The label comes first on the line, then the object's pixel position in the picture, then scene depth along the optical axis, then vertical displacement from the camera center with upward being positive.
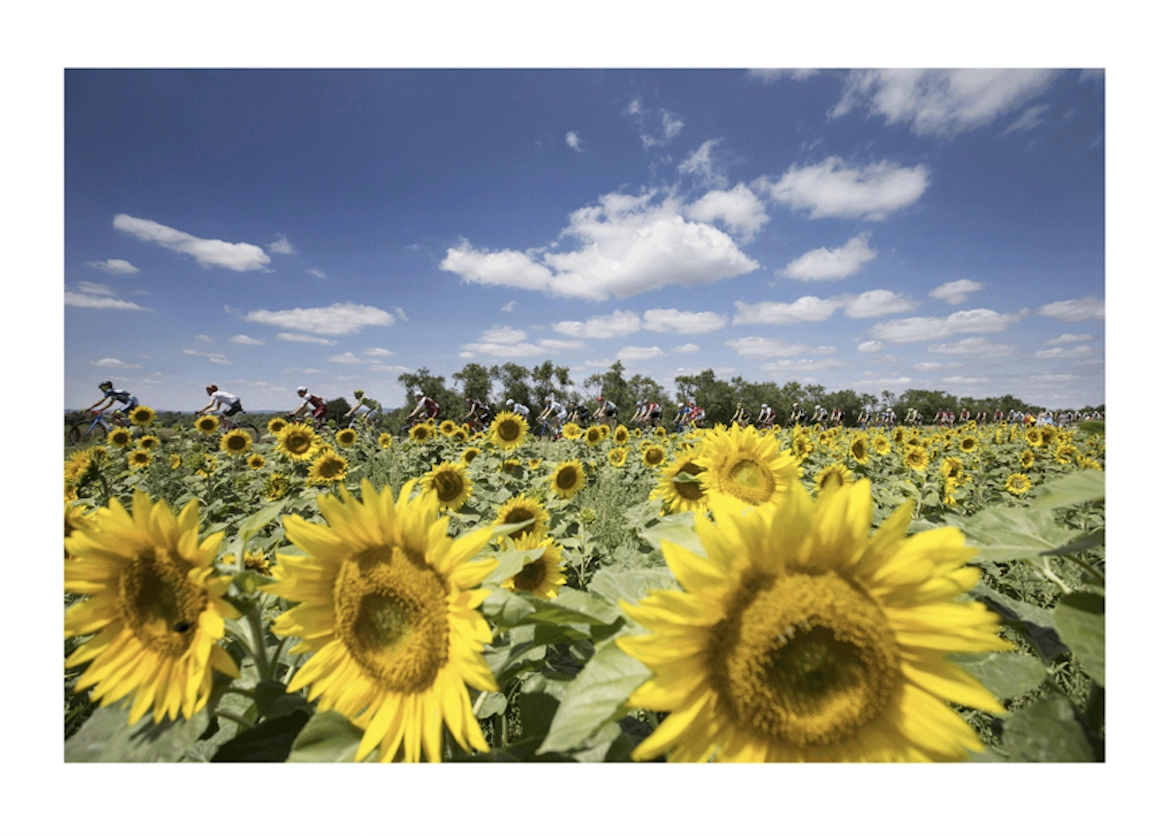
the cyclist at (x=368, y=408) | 7.38 +0.10
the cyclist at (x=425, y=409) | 9.49 +0.10
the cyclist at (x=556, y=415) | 10.44 +0.00
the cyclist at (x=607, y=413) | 10.46 +0.05
